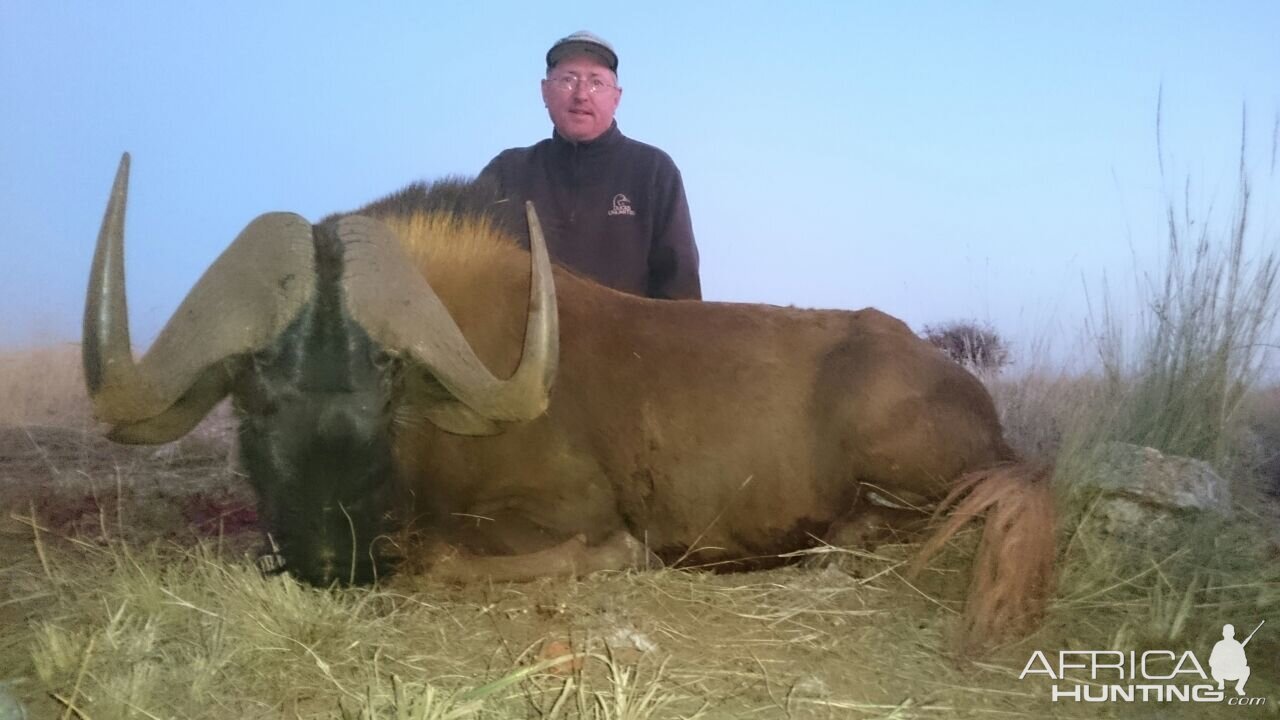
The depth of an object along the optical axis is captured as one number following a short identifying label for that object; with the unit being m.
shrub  6.59
